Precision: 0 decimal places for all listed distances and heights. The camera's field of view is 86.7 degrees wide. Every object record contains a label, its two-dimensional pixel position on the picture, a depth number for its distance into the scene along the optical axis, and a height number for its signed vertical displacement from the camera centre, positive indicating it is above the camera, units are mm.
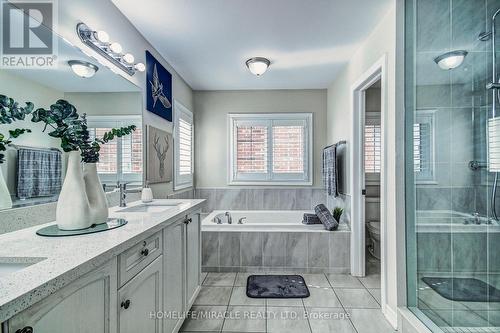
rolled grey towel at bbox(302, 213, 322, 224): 3336 -645
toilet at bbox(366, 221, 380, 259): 3325 -907
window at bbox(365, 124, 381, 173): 3877 +299
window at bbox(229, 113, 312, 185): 4258 +329
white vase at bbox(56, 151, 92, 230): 1228 -157
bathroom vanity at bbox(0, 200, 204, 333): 704 -387
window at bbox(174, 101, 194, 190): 3500 +326
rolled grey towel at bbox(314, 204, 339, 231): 3084 -607
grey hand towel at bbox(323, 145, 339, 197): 3348 -22
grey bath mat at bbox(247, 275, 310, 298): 2529 -1201
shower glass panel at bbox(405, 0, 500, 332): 1645 +40
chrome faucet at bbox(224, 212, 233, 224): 3904 -743
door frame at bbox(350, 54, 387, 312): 2992 -168
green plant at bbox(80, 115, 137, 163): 1354 +91
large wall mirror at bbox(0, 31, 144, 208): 1229 +327
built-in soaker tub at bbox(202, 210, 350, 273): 3057 -946
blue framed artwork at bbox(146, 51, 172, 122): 2615 +858
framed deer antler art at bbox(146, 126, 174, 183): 2634 +141
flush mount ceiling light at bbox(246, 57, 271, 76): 2988 +1193
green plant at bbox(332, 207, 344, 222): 3336 -576
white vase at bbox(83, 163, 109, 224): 1360 -132
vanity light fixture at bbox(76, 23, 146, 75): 1731 +864
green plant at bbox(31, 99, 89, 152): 1202 +205
